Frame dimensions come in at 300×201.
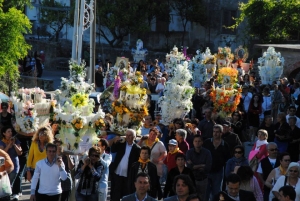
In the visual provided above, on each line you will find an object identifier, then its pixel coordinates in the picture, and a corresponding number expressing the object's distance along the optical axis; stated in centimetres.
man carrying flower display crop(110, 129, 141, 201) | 1549
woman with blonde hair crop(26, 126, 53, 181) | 1535
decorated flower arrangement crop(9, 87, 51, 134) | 1866
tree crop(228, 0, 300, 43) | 4172
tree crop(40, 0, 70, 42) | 4959
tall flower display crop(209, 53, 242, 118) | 2223
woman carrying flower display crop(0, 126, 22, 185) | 1575
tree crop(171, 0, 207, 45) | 4878
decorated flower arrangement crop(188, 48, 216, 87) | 3055
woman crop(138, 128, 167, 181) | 1576
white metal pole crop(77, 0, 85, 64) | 2780
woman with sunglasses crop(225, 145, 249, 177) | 1478
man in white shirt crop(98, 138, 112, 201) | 1420
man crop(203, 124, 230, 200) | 1593
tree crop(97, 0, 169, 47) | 4691
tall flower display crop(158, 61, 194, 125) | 2197
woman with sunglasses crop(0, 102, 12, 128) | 1948
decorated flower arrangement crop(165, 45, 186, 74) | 3303
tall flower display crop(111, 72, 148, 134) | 1839
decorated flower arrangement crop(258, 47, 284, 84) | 3161
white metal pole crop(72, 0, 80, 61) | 2806
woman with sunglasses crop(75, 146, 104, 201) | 1405
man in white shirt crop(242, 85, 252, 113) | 2439
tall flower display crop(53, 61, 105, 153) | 1631
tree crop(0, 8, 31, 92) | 2684
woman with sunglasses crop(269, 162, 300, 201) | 1288
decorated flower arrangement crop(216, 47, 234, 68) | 3228
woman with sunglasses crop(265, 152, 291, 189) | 1370
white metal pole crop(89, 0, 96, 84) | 2862
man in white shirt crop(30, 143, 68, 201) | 1381
